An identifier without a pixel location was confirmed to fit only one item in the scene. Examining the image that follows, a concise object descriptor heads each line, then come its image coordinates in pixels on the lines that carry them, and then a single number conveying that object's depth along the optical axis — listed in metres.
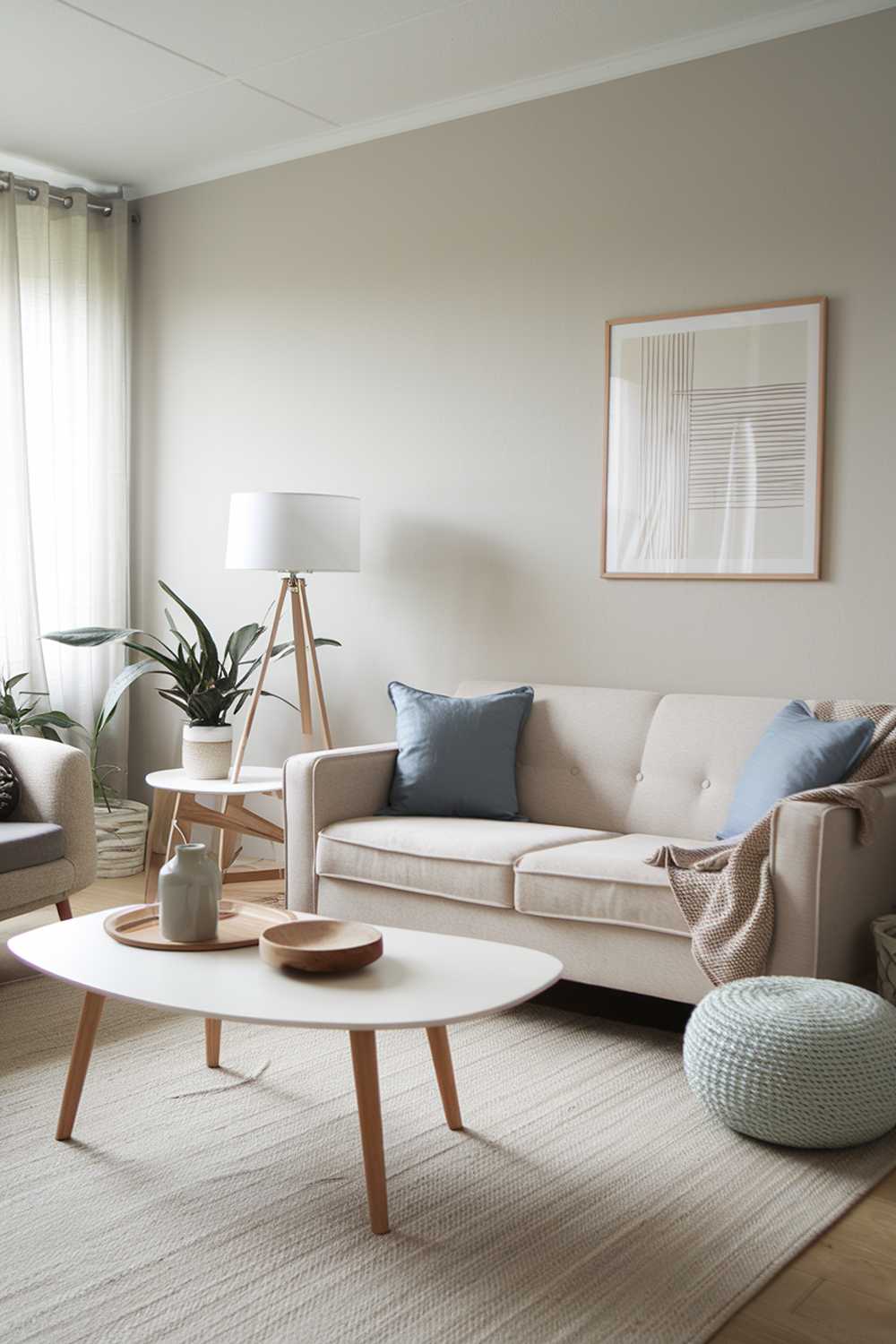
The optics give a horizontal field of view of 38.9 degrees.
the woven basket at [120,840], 4.75
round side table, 4.10
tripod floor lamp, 4.09
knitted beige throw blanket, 2.75
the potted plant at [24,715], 4.63
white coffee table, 2.07
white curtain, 4.81
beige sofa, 2.78
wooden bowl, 2.24
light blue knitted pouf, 2.39
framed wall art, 3.61
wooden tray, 2.43
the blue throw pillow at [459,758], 3.68
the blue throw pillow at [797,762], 3.03
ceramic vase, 2.44
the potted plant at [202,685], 4.25
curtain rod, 4.86
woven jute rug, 1.88
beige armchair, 3.48
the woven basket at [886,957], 2.82
